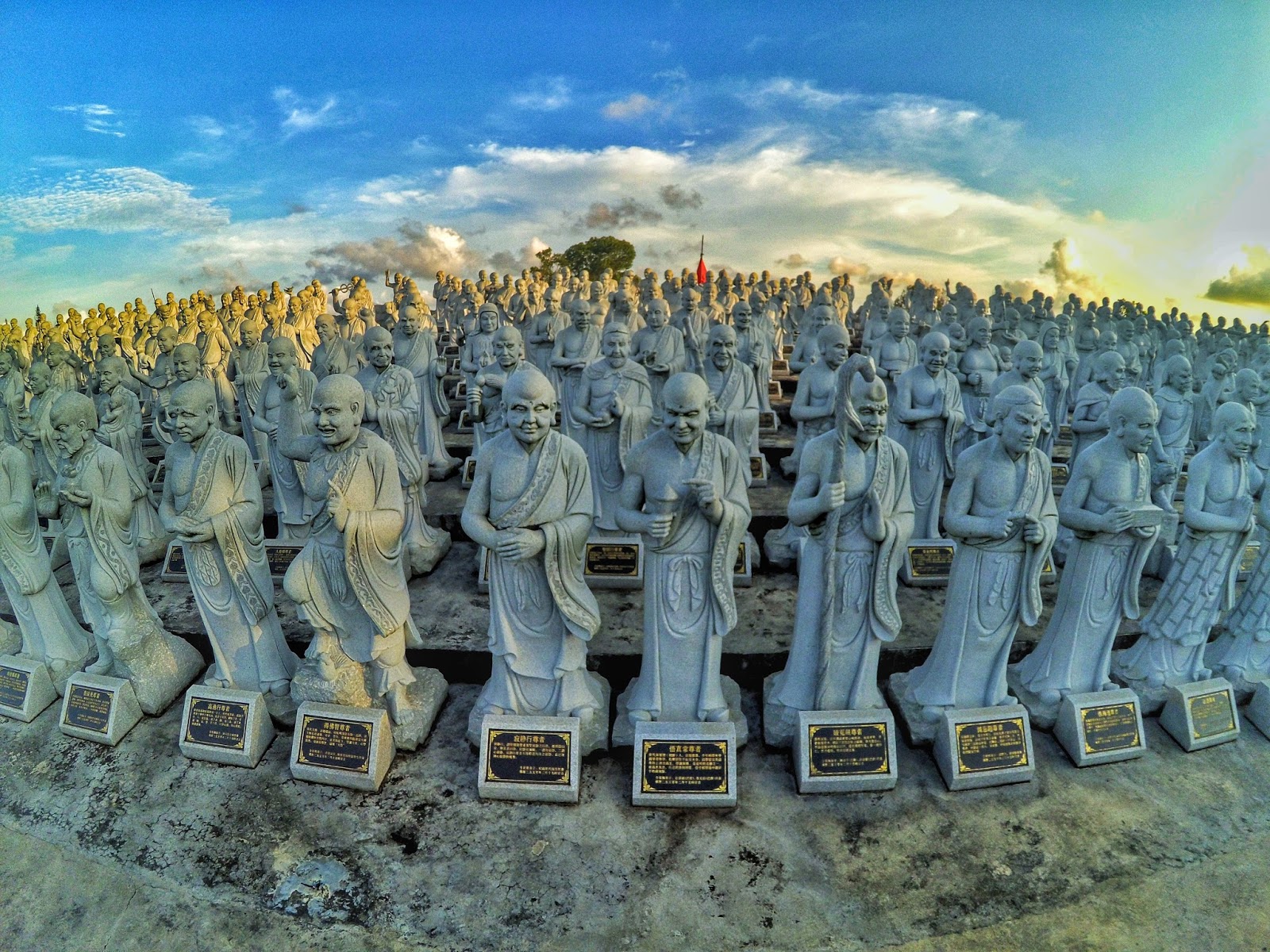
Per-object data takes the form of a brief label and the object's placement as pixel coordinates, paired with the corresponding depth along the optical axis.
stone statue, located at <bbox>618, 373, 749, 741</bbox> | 4.92
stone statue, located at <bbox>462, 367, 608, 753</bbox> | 5.06
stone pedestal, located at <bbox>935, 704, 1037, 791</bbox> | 5.49
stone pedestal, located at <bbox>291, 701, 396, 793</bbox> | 5.51
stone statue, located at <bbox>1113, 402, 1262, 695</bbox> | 5.92
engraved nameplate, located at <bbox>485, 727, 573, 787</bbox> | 5.43
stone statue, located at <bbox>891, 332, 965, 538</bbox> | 8.70
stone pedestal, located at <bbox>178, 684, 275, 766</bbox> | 5.79
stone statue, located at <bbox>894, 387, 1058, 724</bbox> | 5.22
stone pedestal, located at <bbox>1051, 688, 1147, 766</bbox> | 5.77
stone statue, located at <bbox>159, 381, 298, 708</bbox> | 5.59
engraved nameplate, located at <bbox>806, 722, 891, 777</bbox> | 5.45
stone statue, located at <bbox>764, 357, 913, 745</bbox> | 4.88
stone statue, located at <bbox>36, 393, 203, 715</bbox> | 5.75
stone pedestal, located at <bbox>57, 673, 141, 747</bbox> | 6.07
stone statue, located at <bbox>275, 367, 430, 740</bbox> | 5.28
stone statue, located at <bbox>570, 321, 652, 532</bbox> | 8.95
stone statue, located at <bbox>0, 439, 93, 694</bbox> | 6.31
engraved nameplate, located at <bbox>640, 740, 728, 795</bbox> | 5.33
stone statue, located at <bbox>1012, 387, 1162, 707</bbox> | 5.39
